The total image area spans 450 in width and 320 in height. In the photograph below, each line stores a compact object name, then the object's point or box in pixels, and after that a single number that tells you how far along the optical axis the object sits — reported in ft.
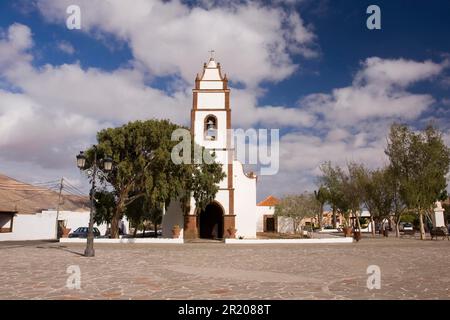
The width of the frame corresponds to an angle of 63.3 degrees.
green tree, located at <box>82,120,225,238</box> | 81.00
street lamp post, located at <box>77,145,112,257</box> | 53.57
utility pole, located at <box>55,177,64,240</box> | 139.93
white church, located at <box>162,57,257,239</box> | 103.60
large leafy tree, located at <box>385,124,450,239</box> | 99.86
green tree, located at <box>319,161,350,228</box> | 131.75
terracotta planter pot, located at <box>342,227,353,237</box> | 98.99
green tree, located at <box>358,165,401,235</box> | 111.86
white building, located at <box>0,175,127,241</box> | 124.16
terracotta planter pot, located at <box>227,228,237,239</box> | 99.15
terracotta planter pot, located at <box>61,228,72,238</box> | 86.63
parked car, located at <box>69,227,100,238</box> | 104.83
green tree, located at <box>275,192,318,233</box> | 128.57
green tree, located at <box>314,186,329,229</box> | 172.13
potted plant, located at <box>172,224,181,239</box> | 92.68
